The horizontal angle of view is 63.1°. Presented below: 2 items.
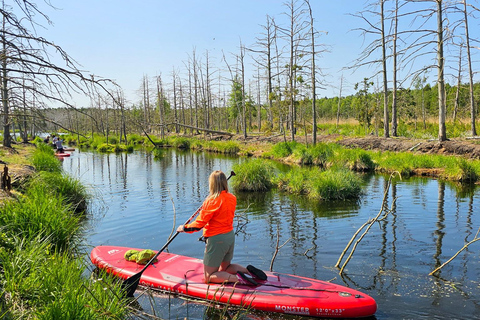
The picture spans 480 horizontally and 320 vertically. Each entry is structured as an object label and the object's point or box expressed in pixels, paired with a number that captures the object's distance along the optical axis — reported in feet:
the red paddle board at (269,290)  16.56
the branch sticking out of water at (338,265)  21.70
